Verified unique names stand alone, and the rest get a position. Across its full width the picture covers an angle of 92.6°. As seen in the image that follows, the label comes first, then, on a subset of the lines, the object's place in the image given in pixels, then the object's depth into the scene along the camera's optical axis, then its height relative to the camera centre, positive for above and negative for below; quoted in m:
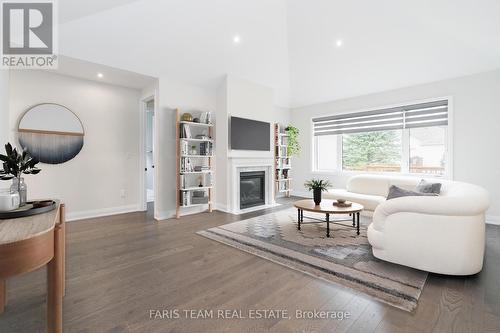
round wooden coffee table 3.13 -0.58
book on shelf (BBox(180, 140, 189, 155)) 4.43 +0.35
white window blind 4.70 +1.06
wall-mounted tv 4.84 +0.68
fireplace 5.08 -0.51
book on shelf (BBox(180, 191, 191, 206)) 4.41 -0.62
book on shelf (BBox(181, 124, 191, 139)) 4.42 +0.63
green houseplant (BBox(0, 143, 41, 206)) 1.51 -0.02
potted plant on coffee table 3.53 -0.35
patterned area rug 1.98 -0.98
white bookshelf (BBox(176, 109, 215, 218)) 4.41 +0.05
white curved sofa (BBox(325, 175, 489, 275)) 2.08 -0.61
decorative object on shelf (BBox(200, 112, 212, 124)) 4.77 +0.96
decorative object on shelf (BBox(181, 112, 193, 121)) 4.49 +0.92
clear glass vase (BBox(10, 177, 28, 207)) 1.53 -0.15
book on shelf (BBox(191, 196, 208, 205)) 4.61 -0.67
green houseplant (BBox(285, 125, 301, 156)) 6.63 +0.71
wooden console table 1.02 -0.39
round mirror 3.72 +0.54
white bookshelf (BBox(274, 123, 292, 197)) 6.31 +0.10
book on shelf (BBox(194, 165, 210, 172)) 4.76 -0.05
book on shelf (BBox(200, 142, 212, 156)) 4.76 +0.35
